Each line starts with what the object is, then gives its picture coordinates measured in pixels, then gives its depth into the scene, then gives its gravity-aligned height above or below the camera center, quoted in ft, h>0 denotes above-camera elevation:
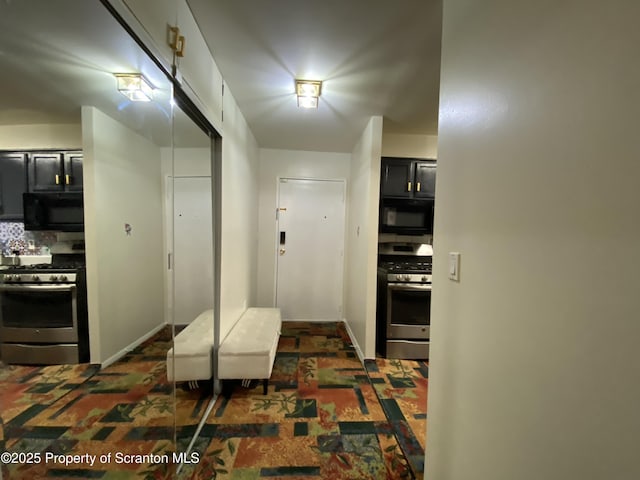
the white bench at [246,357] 6.11 -3.36
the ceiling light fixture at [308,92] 6.19 +3.72
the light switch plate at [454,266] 3.24 -0.49
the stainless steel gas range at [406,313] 8.40 -2.95
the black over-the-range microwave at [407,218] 9.78 +0.52
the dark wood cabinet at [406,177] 9.48 +2.15
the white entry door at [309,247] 11.54 -0.93
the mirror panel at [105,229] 2.16 -0.06
